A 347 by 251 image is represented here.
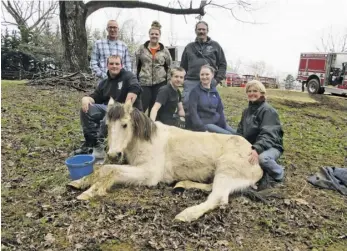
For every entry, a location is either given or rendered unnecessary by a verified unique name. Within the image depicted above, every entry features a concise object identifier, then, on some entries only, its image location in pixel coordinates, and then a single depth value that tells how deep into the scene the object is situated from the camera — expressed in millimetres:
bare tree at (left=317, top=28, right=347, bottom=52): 49569
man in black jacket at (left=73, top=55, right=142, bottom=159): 4387
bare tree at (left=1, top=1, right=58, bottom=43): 31975
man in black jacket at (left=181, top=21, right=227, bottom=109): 5562
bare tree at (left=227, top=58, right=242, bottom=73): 70750
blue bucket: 3461
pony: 3326
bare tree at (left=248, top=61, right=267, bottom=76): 71019
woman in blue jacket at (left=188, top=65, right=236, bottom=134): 4660
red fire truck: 16984
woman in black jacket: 3807
